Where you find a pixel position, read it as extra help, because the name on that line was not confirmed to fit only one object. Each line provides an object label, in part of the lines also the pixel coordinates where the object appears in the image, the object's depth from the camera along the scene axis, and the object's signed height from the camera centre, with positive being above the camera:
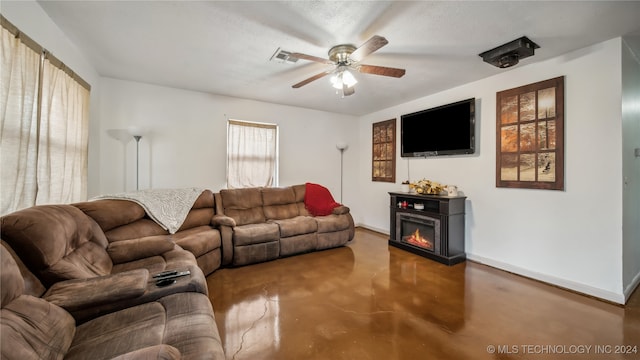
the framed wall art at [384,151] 4.82 +0.61
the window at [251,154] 4.32 +0.47
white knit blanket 2.79 -0.29
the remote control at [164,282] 1.61 -0.68
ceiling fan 2.20 +1.12
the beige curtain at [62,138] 2.03 +0.39
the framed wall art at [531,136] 2.73 +0.55
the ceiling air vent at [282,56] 2.60 +1.36
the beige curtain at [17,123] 1.56 +0.39
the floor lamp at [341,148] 5.15 +0.70
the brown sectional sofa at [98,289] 1.00 -0.61
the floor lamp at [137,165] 3.64 +0.22
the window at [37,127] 1.59 +0.43
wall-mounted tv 3.54 +0.81
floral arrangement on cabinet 3.80 -0.10
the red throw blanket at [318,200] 4.31 -0.36
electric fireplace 3.40 -0.67
